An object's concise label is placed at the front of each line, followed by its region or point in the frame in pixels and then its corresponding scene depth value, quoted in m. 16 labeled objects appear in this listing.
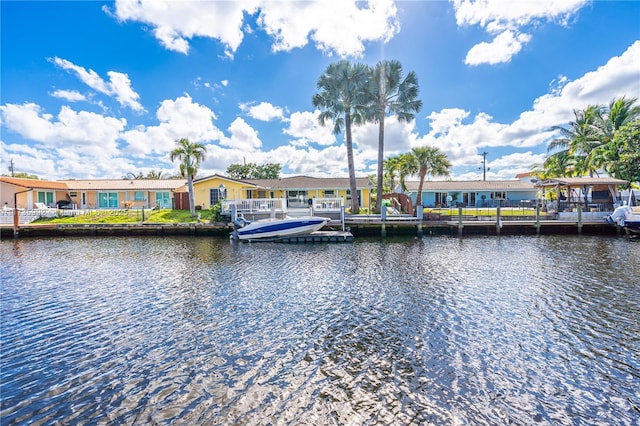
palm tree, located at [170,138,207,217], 29.17
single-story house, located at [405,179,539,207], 41.89
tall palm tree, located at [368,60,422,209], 29.84
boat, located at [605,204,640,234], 22.88
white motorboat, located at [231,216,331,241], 21.70
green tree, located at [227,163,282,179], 58.53
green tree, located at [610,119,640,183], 27.05
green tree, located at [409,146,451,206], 31.34
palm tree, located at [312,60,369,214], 29.56
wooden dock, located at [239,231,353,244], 21.78
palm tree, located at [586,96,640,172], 30.11
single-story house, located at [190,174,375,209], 33.00
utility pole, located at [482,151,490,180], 60.97
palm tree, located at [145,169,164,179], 66.56
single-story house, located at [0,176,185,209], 35.72
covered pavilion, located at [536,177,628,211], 26.00
